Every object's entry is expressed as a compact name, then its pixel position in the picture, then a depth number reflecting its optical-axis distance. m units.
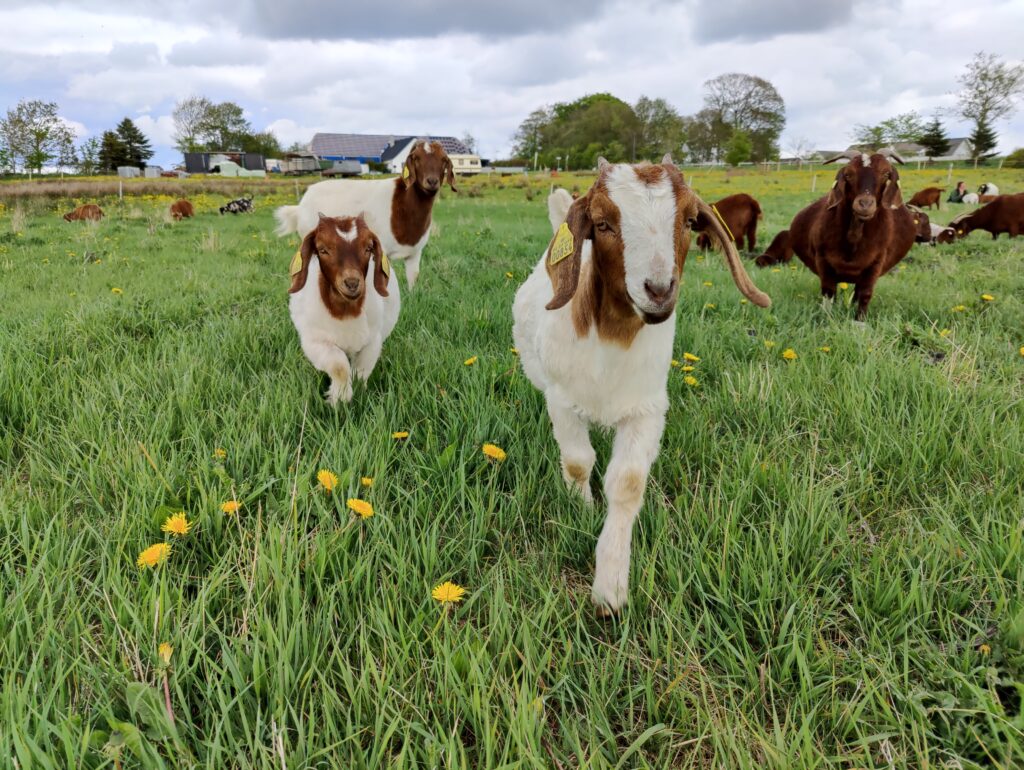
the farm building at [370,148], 84.06
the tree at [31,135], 44.88
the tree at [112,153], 65.62
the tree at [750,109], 65.31
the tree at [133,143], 70.38
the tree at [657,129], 55.84
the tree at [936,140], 55.12
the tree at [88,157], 56.03
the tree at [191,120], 70.75
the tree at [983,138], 48.78
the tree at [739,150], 55.34
